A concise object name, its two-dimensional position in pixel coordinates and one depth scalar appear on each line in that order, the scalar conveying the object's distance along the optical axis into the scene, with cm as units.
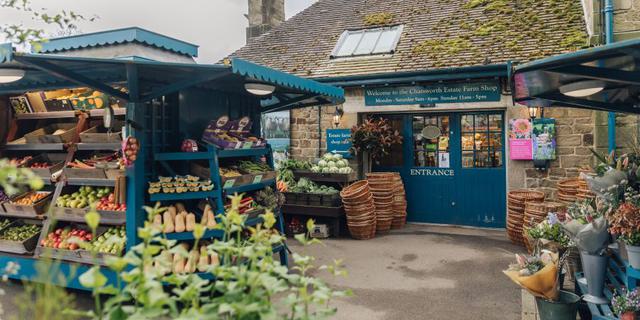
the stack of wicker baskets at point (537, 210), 671
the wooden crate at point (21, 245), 532
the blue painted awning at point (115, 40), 576
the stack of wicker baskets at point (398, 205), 881
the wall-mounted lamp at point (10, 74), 445
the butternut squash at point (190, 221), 485
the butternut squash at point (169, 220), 477
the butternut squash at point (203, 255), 157
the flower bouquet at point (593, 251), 381
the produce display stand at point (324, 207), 822
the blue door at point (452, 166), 873
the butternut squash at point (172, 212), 490
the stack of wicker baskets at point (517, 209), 732
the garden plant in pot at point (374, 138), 891
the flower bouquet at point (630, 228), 327
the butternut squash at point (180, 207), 511
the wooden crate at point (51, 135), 579
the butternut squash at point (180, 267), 446
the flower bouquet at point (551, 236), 481
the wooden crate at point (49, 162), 560
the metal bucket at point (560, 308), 382
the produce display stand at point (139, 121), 451
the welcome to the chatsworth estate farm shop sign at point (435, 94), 841
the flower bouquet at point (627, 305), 328
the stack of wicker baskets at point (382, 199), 850
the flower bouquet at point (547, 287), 380
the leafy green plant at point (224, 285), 136
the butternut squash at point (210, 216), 487
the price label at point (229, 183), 513
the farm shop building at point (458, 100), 798
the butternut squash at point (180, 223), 482
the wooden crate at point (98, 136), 538
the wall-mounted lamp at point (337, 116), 944
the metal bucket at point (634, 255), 329
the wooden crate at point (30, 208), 549
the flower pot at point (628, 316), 328
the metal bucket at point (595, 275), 386
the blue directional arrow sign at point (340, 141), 935
